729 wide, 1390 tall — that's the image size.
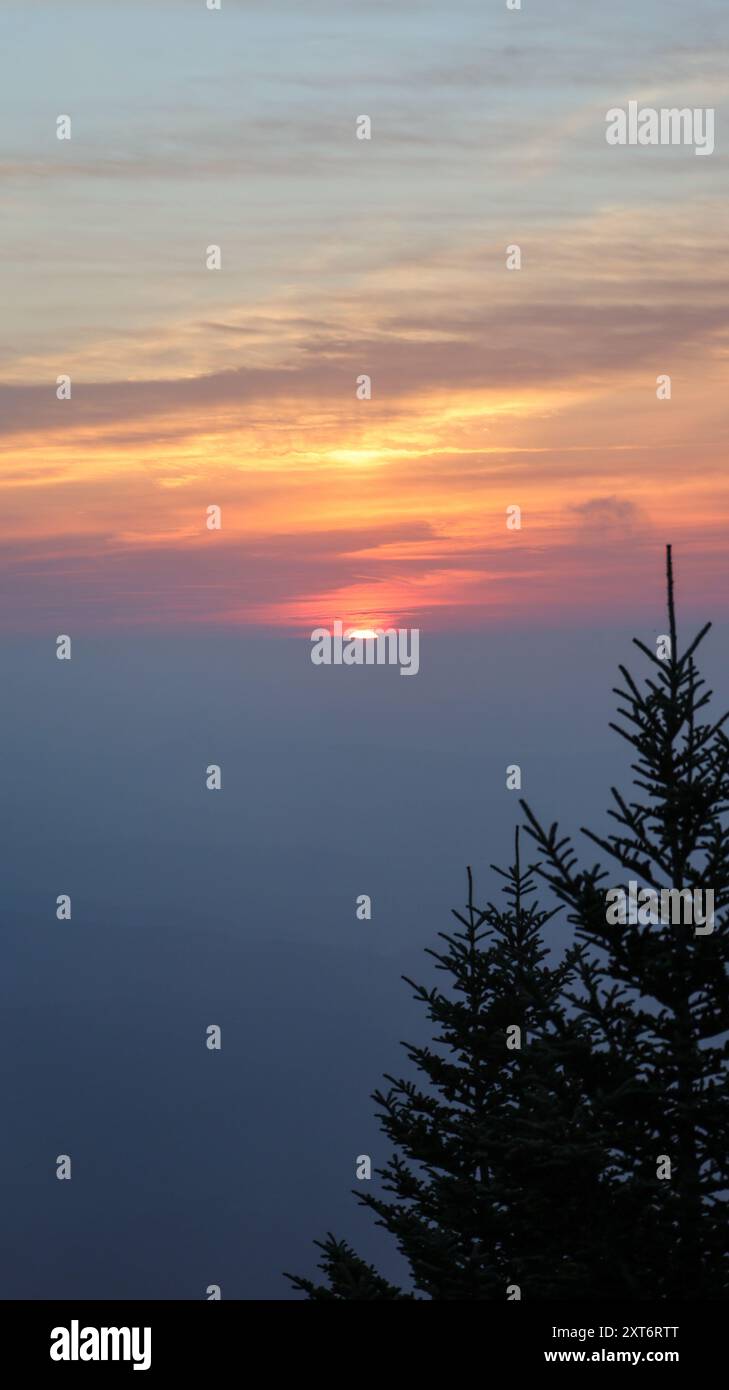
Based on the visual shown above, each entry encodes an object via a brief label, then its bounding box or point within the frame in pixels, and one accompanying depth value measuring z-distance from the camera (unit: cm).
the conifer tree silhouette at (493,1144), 1320
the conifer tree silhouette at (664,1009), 1313
